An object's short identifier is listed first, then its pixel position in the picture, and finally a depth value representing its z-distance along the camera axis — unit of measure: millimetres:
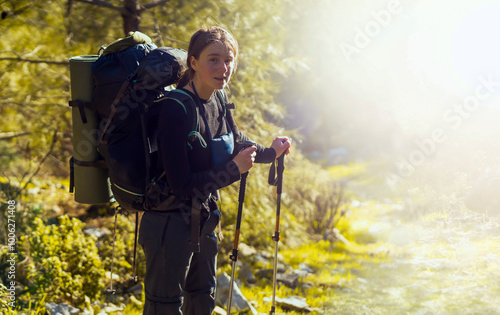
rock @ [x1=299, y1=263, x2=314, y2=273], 6281
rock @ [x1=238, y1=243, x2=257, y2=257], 6538
